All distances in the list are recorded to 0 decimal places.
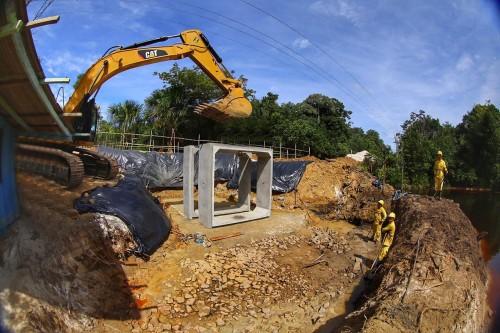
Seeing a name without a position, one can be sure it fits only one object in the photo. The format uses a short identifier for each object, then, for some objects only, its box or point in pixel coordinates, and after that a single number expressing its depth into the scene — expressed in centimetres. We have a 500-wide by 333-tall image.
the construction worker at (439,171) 998
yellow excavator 251
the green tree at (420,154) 3356
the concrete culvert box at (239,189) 1006
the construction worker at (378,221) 1037
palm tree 2295
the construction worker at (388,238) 797
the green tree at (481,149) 3059
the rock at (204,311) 569
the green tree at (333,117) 3036
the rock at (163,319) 529
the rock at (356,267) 834
